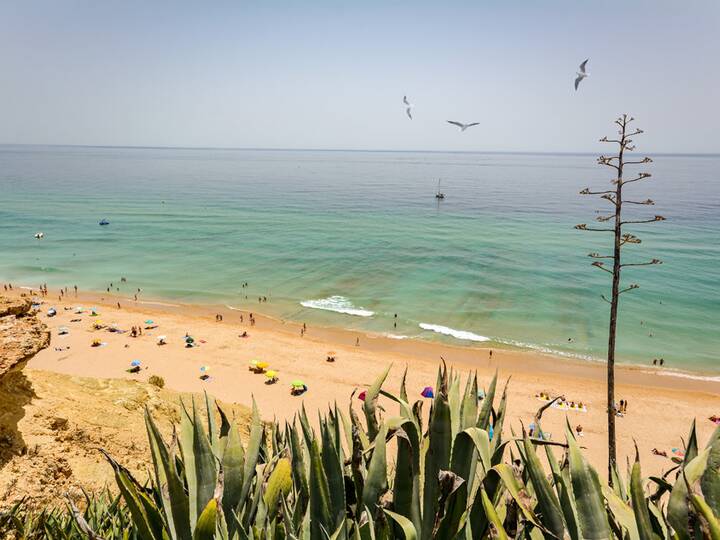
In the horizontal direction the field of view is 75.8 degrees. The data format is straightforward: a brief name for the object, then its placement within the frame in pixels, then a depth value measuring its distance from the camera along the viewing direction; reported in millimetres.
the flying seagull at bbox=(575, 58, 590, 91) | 15023
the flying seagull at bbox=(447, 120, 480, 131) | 18525
